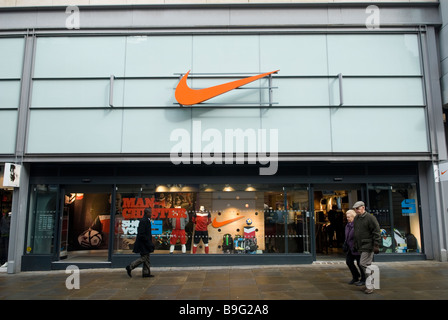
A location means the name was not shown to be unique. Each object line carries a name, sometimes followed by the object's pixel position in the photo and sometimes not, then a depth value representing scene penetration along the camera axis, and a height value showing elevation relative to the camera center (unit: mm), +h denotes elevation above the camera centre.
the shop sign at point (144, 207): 10719 -4
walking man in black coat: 8656 -899
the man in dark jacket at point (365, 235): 6953 -565
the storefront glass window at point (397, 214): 10602 -162
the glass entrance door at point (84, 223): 10875 -502
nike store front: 10164 +2634
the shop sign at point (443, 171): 9367 +1104
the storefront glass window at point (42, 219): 10438 -284
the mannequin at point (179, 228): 10578 -589
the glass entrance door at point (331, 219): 12287 -417
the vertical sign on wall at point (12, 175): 9570 +1051
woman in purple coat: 7590 -1019
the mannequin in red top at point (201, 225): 10641 -496
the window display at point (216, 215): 10617 -163
